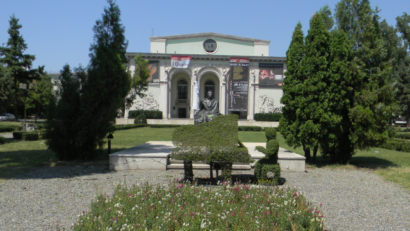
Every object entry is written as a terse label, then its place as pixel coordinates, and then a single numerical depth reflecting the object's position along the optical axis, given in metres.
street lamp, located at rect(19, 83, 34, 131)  21.27
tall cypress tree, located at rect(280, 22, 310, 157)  9.43
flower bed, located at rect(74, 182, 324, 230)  3.67
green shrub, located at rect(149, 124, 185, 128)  32.16
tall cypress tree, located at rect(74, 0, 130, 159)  9.64
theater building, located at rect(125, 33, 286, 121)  43.38
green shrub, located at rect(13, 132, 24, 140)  17.54
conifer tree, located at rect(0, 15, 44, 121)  38.12
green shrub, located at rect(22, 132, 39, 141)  16.97
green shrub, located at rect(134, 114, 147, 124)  35.78
